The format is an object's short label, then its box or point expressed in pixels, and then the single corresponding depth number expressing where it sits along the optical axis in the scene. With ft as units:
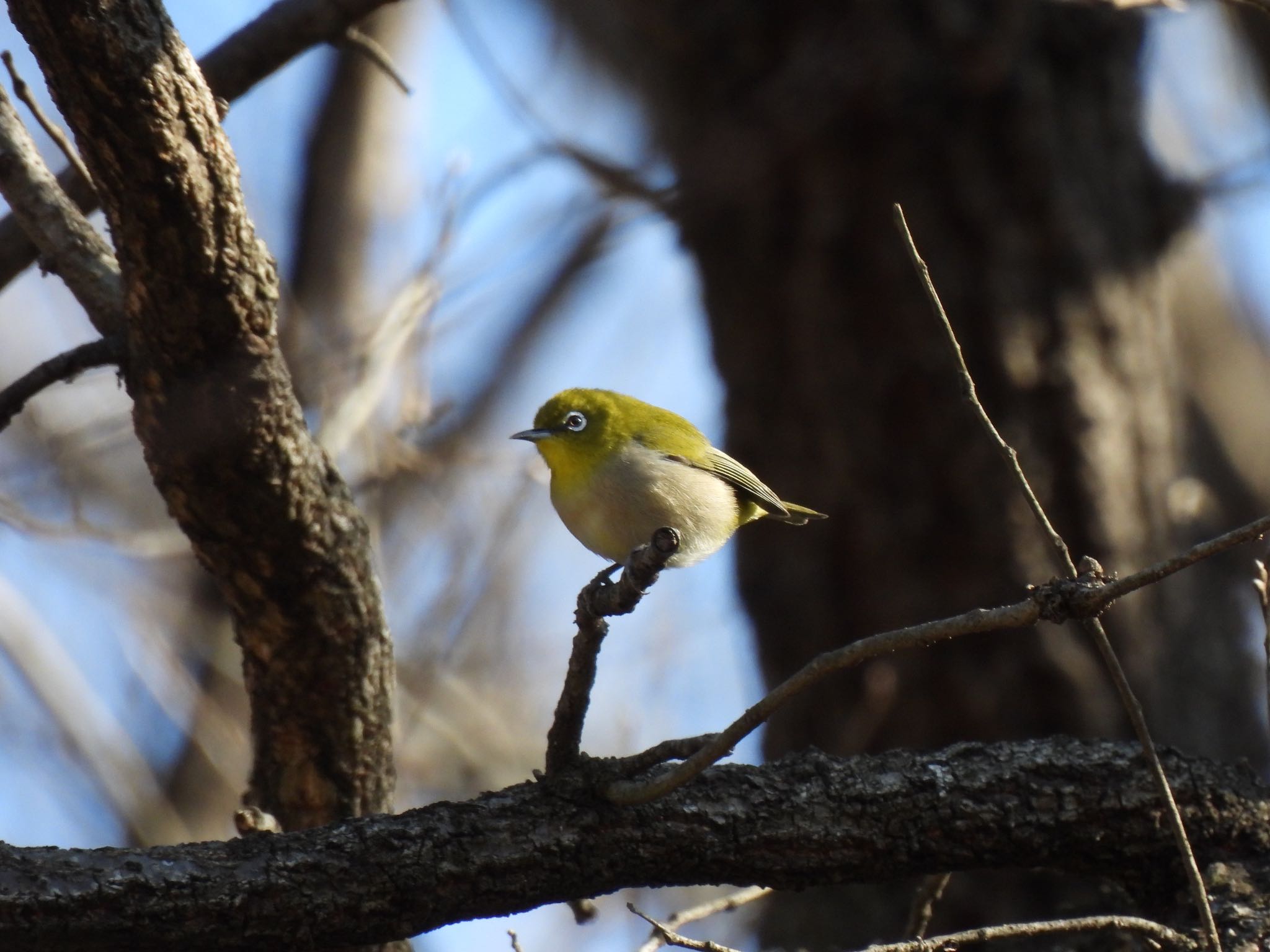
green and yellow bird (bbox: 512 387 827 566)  25.05
